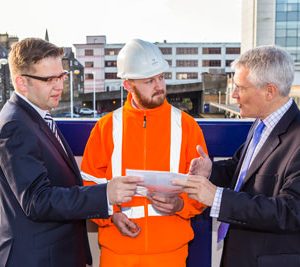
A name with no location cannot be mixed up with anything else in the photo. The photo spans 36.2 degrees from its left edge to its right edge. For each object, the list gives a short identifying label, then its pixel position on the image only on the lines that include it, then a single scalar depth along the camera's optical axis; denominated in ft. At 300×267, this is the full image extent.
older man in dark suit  6.11
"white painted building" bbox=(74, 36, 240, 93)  226.58
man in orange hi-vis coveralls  7.52
